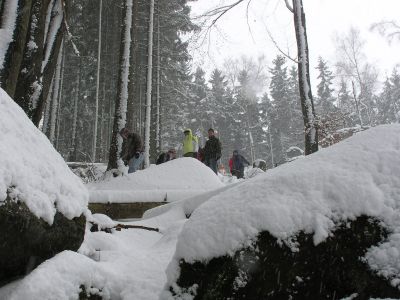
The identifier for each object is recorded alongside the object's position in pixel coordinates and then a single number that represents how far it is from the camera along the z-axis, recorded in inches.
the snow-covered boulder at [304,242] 84.7
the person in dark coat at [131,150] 381.4
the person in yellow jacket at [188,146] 491.2
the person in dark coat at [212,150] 463.2
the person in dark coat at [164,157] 508.7
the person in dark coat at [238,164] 614.2
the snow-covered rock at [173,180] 289.6
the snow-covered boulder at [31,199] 90.4
